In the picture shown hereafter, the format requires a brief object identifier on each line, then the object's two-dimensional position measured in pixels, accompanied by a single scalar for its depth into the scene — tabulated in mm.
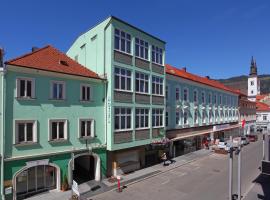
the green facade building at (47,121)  14039
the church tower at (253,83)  81000
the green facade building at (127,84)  18859
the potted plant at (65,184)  16422
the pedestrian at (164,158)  23992
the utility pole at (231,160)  12677
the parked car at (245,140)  40697
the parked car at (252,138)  45812
